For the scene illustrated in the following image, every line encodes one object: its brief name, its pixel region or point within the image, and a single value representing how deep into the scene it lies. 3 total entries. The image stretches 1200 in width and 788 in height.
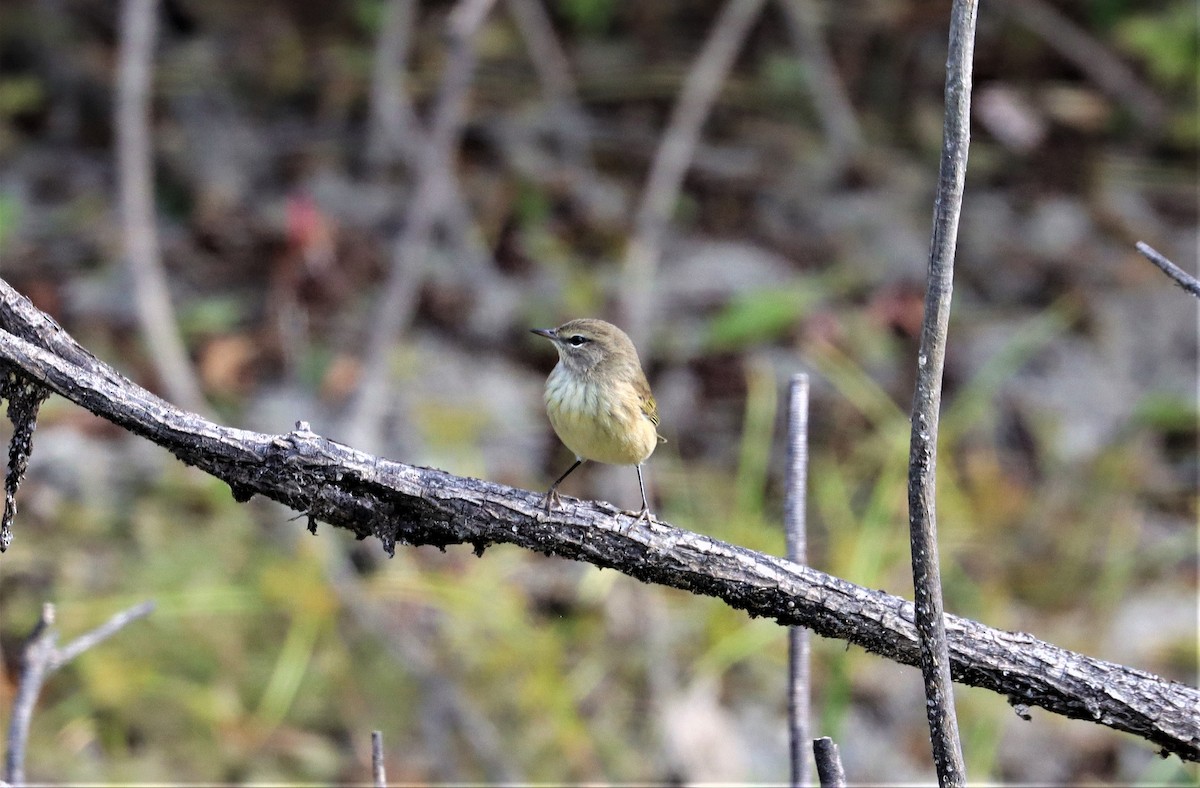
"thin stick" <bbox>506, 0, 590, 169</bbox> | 15.13
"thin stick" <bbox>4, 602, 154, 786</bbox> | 4.62
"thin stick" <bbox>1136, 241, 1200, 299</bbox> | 3.79
